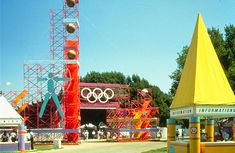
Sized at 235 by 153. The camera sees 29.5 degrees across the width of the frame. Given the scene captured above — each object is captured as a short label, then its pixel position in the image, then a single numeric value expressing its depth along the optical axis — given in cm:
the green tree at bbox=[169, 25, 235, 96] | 4600
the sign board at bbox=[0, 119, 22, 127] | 4025
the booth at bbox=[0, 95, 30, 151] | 4053
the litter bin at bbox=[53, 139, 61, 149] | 4553
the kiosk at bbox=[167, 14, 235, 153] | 1812
